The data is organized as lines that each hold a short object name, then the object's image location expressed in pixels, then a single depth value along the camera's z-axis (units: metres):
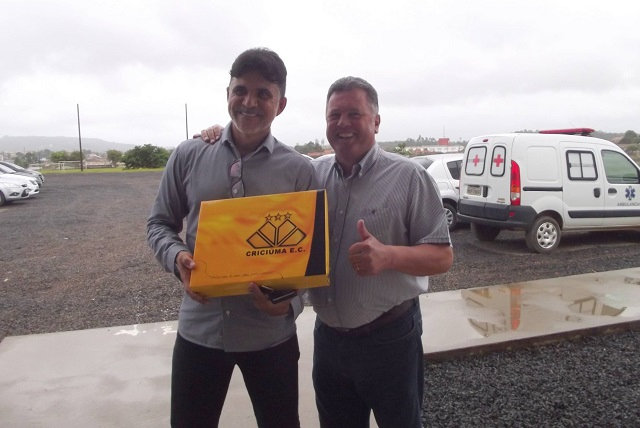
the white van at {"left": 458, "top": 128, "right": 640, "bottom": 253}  7.13
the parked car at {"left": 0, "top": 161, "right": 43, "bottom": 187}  17.52
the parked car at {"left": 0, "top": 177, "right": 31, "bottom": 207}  15.05
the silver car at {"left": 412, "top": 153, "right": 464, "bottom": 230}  8.82
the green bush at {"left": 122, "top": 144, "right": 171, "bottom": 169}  38.06
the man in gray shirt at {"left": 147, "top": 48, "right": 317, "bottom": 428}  1.79
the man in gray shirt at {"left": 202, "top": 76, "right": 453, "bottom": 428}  1.79
